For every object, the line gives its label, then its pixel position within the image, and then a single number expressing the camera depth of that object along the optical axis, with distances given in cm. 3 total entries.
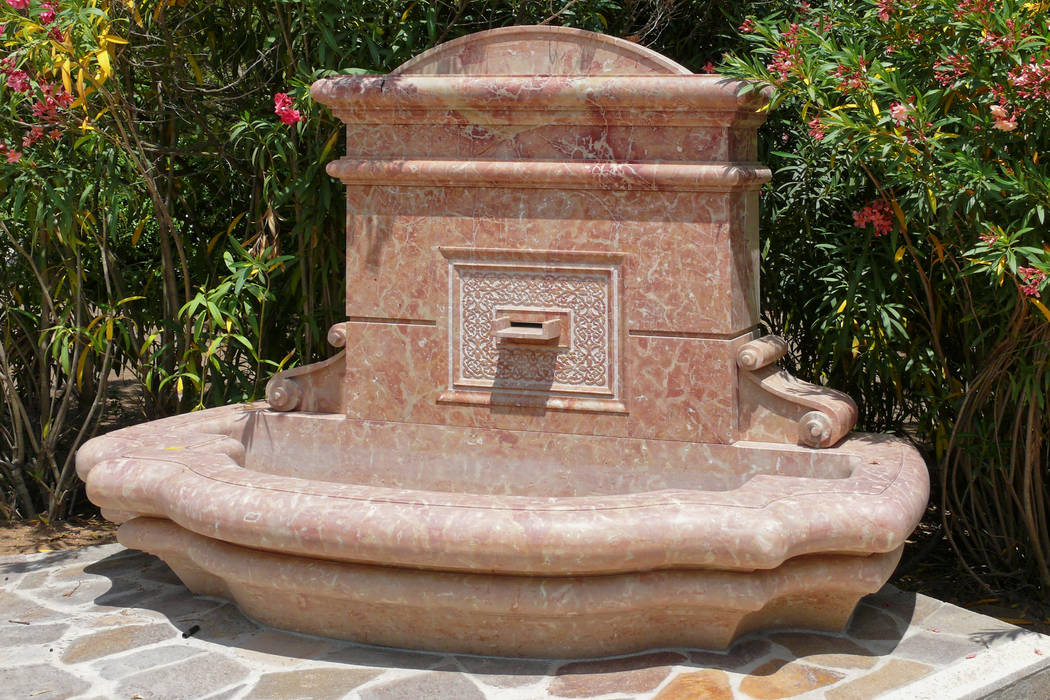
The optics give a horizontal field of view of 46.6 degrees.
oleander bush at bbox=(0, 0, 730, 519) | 512
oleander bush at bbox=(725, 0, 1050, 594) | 384
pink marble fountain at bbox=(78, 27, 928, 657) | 362
